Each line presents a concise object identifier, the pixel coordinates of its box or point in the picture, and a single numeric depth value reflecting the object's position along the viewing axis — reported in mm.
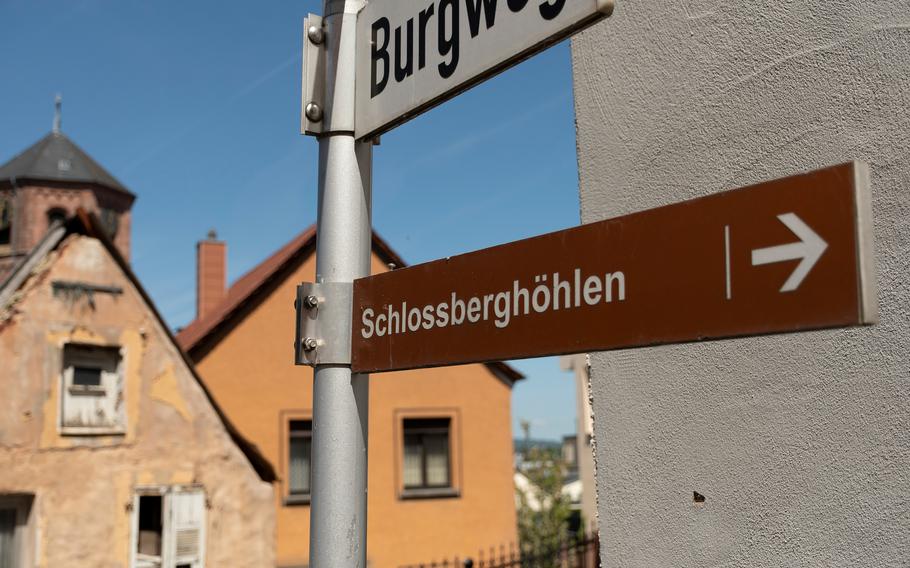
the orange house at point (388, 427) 20797
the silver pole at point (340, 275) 2363
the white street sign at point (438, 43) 2076
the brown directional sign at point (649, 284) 1526
